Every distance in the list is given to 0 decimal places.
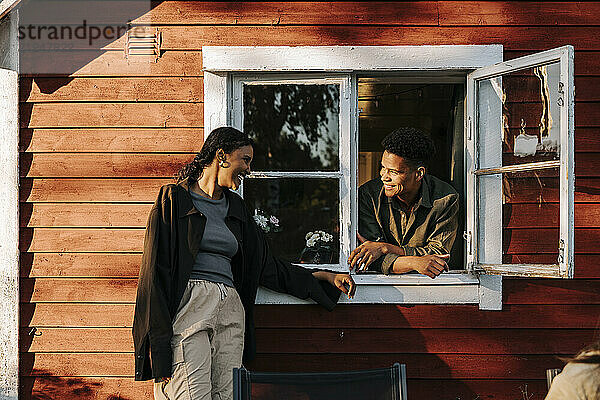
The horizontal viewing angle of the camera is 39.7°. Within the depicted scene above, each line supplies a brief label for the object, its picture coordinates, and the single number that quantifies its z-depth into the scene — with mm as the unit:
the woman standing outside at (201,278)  3635
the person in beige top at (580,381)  2070
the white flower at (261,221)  4316
